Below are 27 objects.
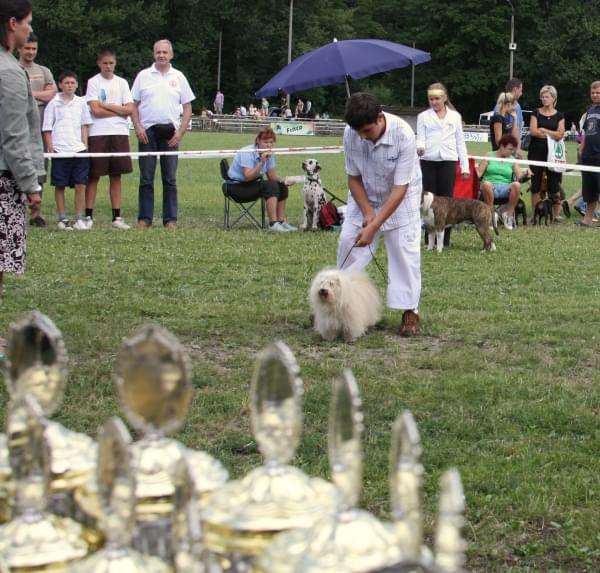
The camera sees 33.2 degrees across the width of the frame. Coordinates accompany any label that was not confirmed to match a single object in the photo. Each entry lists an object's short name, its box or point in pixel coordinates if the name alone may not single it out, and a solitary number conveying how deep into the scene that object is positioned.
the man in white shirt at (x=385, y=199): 6.25
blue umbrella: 16.17
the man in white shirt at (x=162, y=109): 11.56
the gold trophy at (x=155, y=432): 1.15
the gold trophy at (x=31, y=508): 1.13
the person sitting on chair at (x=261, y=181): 12.60
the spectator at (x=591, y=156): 13.75
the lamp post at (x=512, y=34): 60.59
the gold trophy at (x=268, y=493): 1.15
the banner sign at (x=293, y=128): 44.93
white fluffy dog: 6.45
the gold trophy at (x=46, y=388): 1.29
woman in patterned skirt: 4.68
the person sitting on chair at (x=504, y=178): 13.36
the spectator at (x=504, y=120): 13.59
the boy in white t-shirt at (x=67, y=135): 12.08
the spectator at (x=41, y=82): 11.13
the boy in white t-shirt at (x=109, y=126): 11.70
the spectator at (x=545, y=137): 14.02
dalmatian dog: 12.44
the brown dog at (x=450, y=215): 10.84
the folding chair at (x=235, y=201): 12.66
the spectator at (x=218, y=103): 62.81
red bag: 12.50
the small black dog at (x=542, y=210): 14.09
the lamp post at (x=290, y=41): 63.82
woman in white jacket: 10.91
